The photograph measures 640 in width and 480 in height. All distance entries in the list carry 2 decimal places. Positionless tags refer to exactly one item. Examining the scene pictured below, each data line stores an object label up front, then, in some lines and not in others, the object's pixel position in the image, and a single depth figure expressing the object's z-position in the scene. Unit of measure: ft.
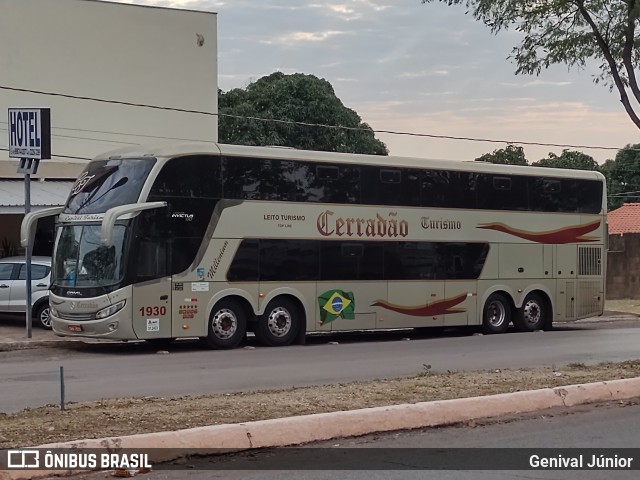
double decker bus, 62.80
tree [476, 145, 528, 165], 219.82
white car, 72.95
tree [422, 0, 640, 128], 47.67
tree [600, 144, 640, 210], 227.81
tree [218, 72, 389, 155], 161.07
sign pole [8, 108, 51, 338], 68.44
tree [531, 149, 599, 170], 225.76
